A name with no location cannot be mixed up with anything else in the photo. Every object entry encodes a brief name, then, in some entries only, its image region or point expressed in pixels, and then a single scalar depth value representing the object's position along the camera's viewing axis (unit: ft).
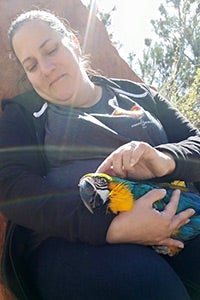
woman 3.91
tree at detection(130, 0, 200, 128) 11.61
